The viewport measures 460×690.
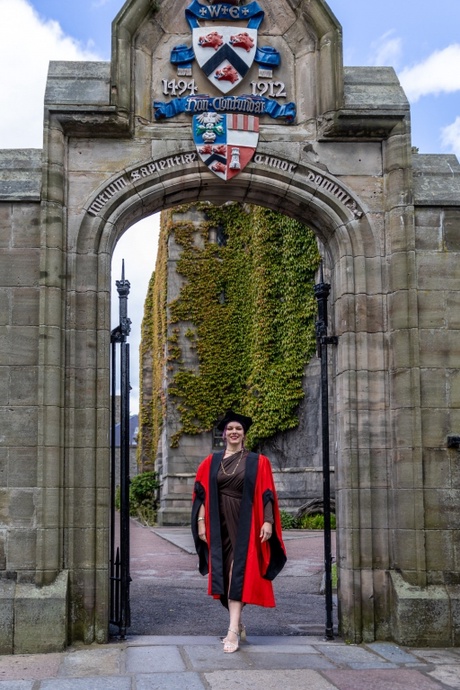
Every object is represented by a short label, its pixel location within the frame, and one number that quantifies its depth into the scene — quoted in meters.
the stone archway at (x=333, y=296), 7.66
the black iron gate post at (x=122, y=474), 7.98
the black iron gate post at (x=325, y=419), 8.00
